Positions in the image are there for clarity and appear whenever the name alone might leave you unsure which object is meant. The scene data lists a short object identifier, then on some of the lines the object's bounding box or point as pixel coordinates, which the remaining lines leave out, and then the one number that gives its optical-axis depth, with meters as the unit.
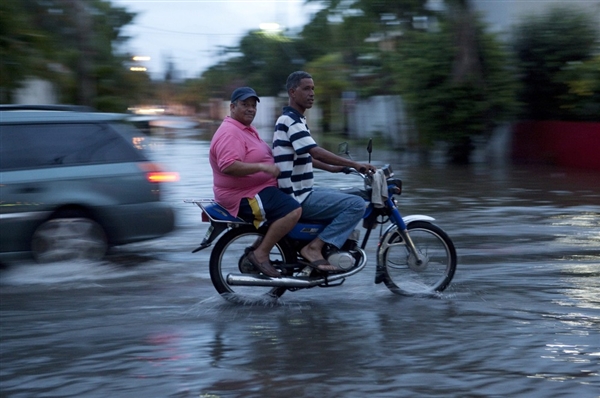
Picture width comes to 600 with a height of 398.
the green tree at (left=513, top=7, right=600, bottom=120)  20.48
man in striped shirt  6.73
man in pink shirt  6.73
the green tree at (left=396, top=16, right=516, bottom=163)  20.28
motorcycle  6.97
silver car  8.47
